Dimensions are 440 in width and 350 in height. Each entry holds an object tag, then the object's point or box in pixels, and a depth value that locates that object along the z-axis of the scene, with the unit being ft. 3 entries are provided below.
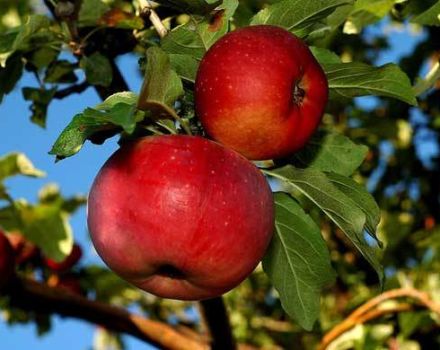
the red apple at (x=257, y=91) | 2.94
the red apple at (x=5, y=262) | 4.08
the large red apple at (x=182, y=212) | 2.87
